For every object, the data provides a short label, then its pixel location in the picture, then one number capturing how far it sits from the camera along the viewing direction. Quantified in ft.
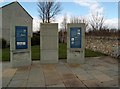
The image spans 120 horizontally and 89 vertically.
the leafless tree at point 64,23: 70.28
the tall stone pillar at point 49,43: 17.44
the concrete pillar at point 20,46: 15.46
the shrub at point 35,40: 47.90
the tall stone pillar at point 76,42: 17.45
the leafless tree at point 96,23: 59.05
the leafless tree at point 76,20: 65.38
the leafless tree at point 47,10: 57.53
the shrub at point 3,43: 38.75
